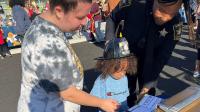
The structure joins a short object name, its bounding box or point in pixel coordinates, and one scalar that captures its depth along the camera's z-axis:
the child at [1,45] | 7.11
